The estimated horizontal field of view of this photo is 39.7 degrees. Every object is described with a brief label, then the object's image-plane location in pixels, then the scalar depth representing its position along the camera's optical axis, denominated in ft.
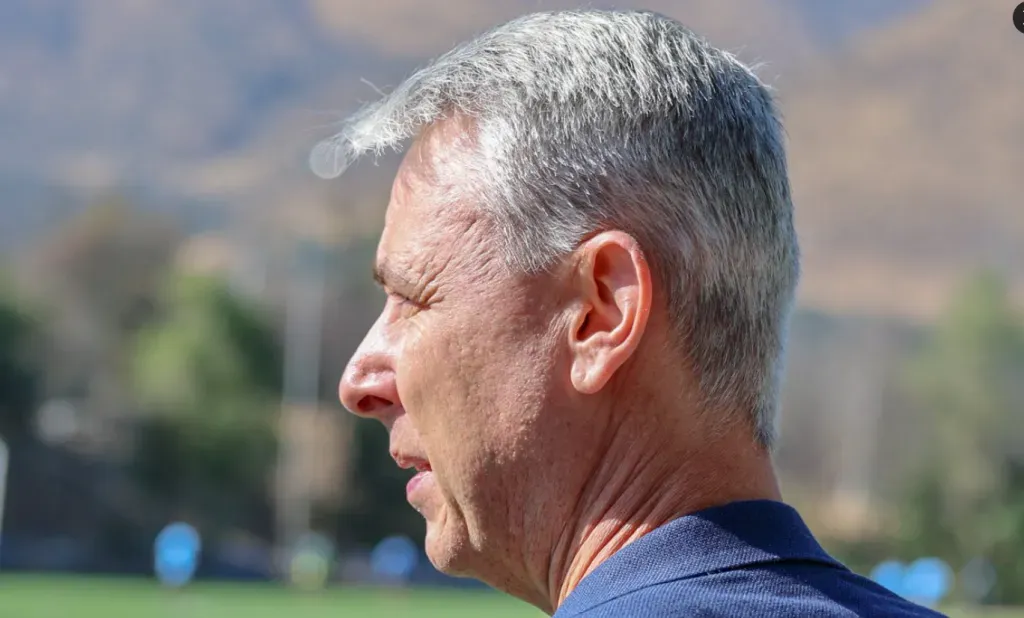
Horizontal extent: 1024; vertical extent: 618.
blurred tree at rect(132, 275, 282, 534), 77.46
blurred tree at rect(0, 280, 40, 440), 75.10
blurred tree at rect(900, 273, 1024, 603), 77.46
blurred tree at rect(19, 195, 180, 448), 84.94
